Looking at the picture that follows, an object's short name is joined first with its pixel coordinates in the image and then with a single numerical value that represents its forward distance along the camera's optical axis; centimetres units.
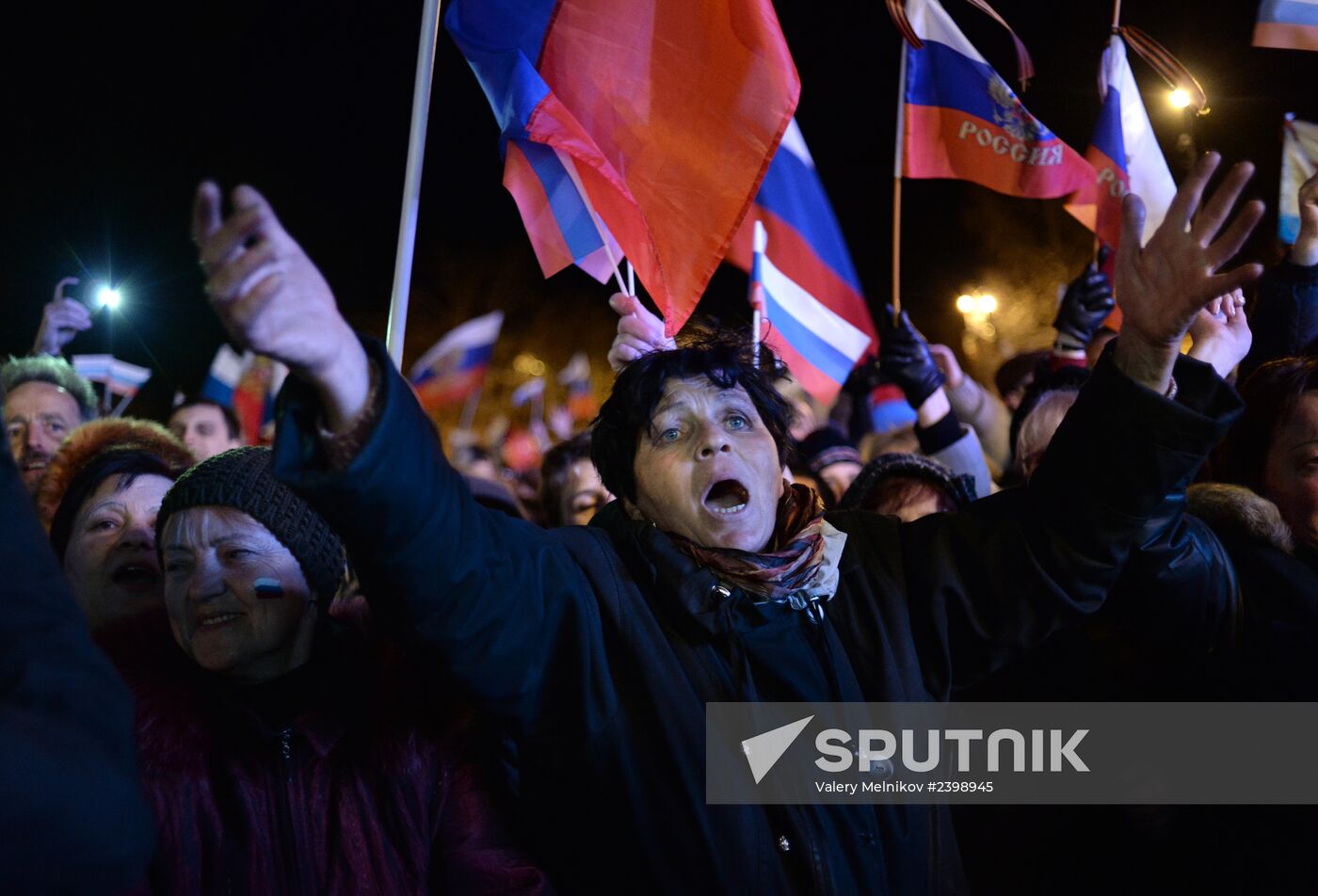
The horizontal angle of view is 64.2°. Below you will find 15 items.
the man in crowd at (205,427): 507
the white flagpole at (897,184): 433
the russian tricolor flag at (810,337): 428
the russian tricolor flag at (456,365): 509
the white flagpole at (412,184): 271
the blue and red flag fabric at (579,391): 937
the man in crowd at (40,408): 414
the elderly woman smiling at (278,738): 210
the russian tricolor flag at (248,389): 638
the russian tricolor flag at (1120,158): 457
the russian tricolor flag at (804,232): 436
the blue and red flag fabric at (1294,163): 424
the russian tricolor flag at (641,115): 305
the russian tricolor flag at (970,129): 443
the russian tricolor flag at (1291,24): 370
